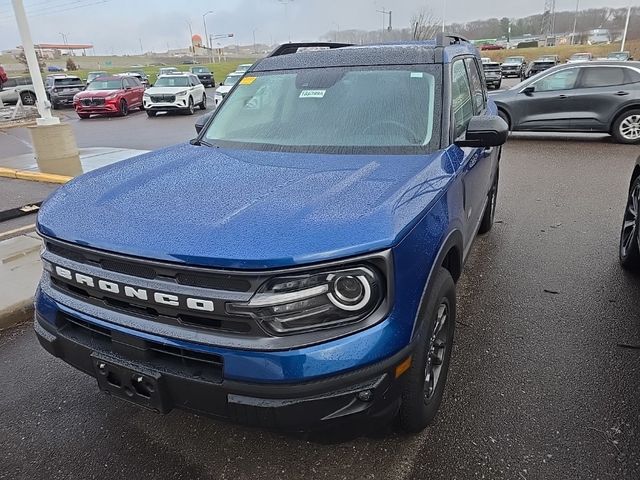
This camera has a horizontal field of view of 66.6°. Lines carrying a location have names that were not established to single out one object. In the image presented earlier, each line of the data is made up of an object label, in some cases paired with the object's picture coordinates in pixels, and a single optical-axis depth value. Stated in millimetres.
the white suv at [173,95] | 19141
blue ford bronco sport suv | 1752
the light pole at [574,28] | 81625
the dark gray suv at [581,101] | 10445
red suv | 19547
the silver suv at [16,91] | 24520
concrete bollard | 8414
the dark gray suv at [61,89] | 25984
